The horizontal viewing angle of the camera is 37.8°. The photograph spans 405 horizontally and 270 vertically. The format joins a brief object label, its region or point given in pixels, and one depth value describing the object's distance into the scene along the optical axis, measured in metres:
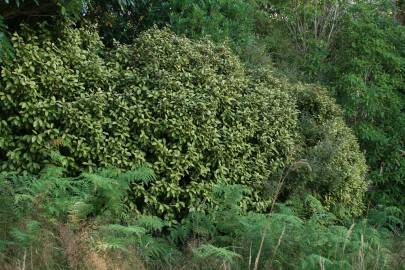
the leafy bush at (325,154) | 7.93
